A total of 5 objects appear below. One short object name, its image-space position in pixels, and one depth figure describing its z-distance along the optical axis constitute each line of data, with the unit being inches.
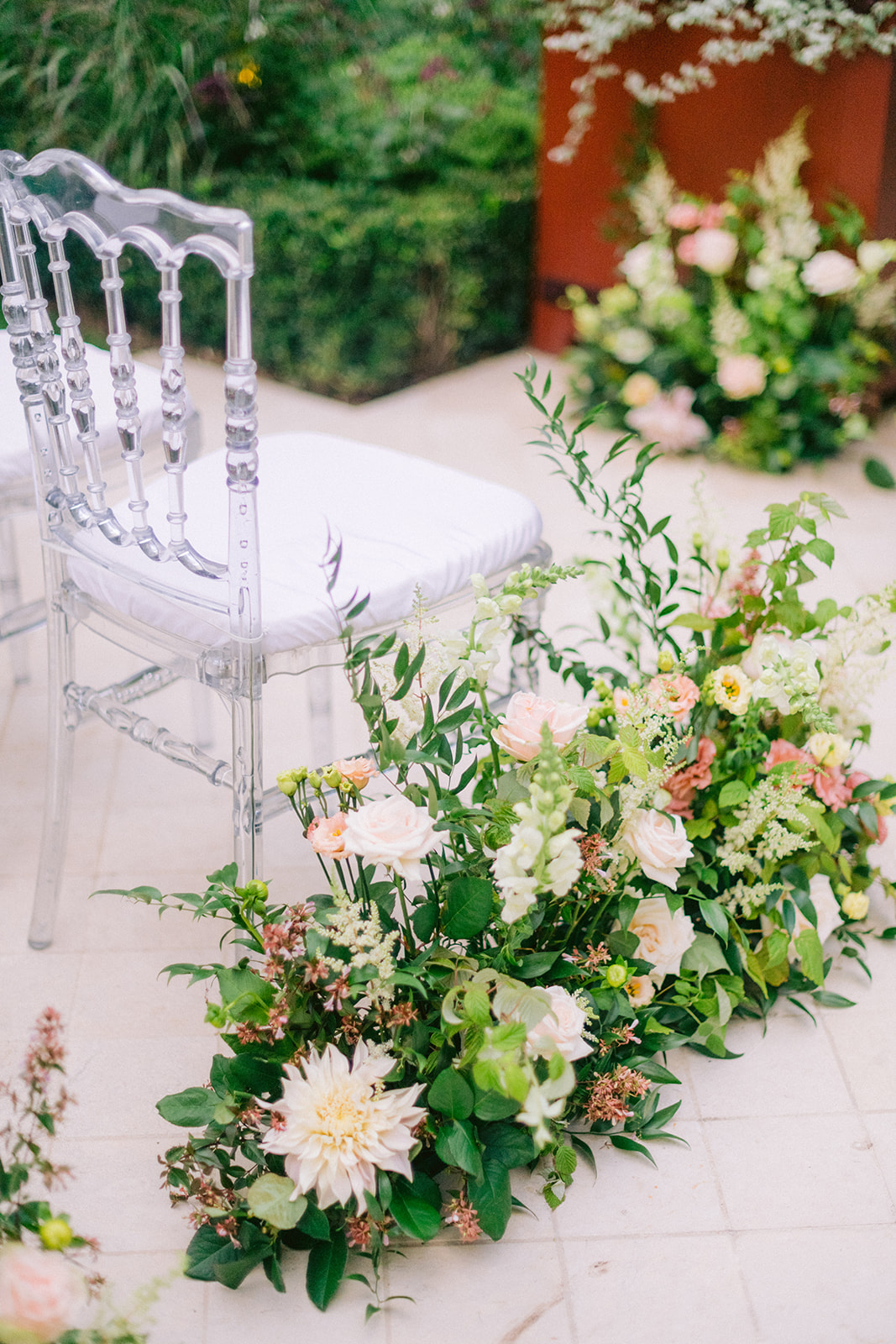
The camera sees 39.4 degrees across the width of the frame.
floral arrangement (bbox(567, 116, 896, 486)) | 119.4
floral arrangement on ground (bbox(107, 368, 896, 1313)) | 46.8
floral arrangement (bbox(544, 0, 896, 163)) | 111.6
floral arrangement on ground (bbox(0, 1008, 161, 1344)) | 32.1
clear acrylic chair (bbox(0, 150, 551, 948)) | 47.4
